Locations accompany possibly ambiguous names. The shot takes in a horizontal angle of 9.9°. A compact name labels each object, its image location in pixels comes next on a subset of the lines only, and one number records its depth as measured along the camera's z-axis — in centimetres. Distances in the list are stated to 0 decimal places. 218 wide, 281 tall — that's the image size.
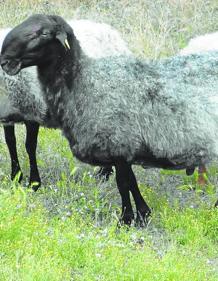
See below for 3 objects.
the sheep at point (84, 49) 1332
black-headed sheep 1078
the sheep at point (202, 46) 1324
